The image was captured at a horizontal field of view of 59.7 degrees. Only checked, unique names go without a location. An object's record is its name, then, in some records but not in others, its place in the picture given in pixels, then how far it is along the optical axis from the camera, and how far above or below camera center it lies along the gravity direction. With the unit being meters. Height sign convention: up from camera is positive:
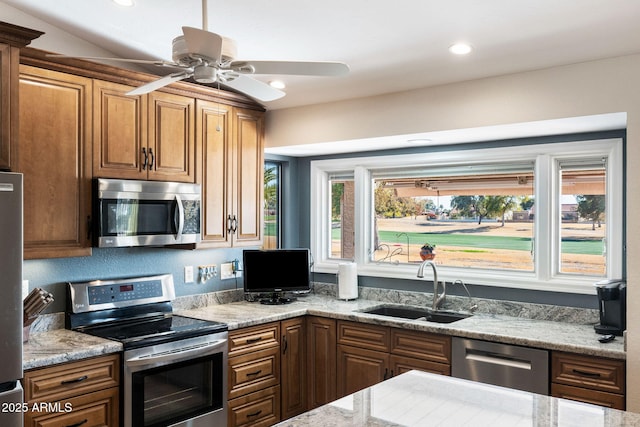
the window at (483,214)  3.53 -0.01
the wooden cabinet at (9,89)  2.57 +0.58
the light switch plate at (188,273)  4.02 -0.44
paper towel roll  4.32 -0.53
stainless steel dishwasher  3.00 -0.85
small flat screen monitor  4.23 -0.46
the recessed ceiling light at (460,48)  2.91 +0.87
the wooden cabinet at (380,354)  3.38 -0.90
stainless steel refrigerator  2.40 -0.37
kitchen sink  3.84 -0.72
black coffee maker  3.07 -0.53
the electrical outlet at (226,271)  4.30 -0.45
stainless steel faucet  3.93 -0.54
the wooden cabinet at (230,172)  3.83 +0.29
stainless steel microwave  3.15 +0.00
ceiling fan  1.78 +0.53
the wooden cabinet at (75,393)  2.59 -0.88
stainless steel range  2.98 -0.78
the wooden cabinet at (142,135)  3.22 +0.48
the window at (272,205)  4.80 +0.07
